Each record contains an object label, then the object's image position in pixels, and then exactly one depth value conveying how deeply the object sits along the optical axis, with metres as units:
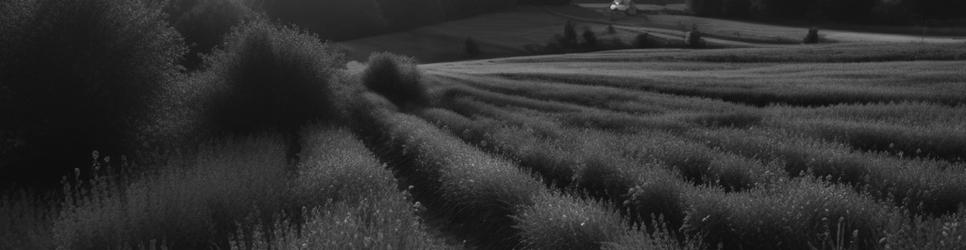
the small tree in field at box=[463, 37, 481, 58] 67.75
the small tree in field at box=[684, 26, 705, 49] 60.50
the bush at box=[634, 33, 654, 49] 63.51
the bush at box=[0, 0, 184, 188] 14.77
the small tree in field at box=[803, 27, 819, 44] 56.53
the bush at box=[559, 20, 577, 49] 68.56
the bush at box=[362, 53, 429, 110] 28.77
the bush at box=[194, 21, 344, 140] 20.36
